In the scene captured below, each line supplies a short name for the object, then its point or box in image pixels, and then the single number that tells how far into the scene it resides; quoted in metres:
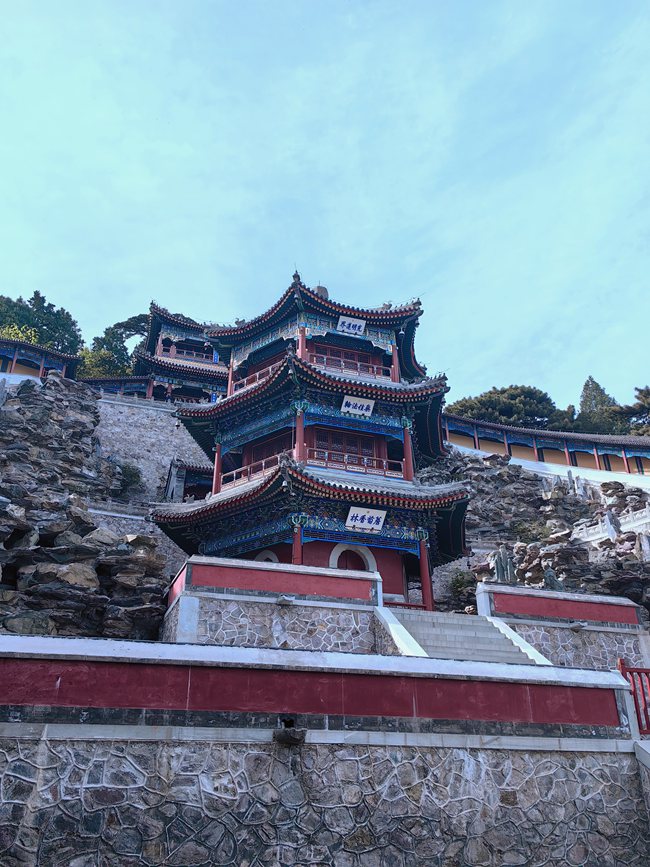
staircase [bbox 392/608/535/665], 14.86
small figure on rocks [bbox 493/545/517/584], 19.84
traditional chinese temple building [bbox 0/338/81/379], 43.75
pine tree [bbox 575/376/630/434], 57.41
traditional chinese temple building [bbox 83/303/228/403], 45.12
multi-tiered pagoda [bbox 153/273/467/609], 19.92
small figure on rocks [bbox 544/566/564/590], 18.68
